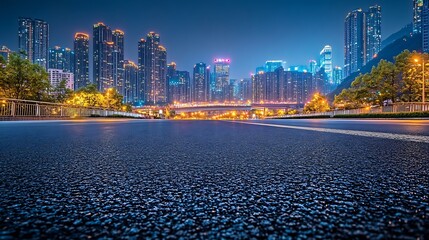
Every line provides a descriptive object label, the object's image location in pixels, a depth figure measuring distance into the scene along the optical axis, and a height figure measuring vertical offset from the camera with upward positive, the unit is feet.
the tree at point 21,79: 109.40 +14.23
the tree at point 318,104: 219.45 +7.67
